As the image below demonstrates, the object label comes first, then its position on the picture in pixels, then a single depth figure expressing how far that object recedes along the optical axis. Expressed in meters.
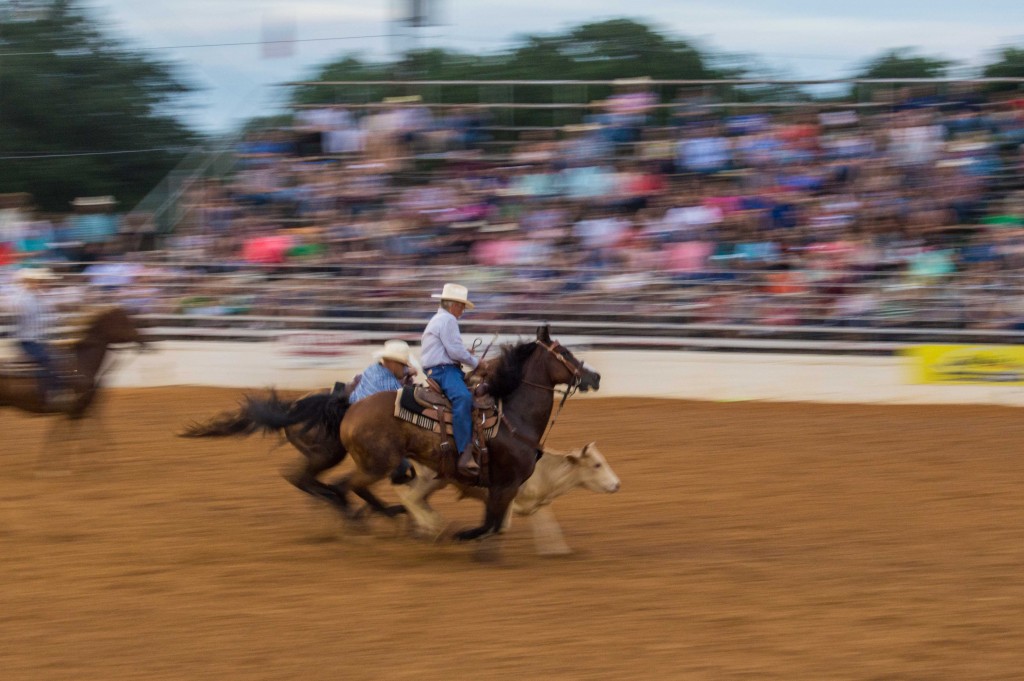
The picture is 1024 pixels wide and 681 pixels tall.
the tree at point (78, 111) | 57.00
